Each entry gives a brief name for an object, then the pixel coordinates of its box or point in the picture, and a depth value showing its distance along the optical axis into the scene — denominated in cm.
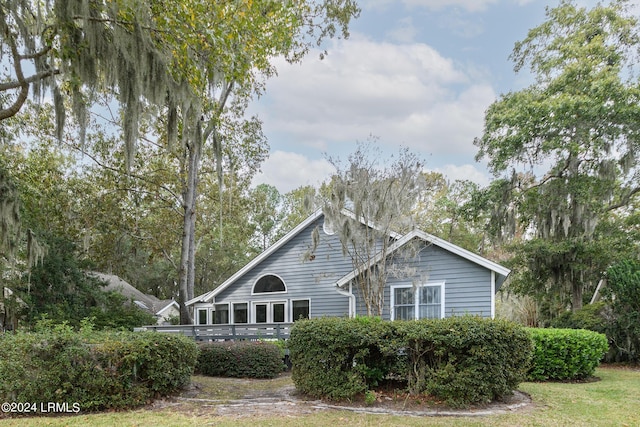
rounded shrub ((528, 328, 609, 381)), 955
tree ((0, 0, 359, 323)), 721
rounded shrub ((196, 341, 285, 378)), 1034
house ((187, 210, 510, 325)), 1253
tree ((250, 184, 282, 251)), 3705
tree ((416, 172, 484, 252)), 2811
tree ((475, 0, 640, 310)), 1387
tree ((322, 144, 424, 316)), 1268
